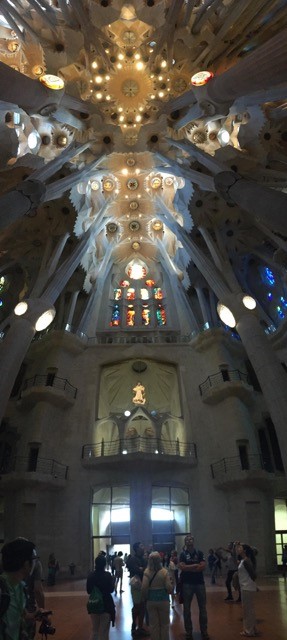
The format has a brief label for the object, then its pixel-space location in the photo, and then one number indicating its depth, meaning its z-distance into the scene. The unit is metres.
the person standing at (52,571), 16.84
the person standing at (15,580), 2.40
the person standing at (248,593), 6.50
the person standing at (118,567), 13.49
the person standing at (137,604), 6.80
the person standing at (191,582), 6.11
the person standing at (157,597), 5.28
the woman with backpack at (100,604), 4.75
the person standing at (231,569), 10.13
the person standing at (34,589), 4.90
